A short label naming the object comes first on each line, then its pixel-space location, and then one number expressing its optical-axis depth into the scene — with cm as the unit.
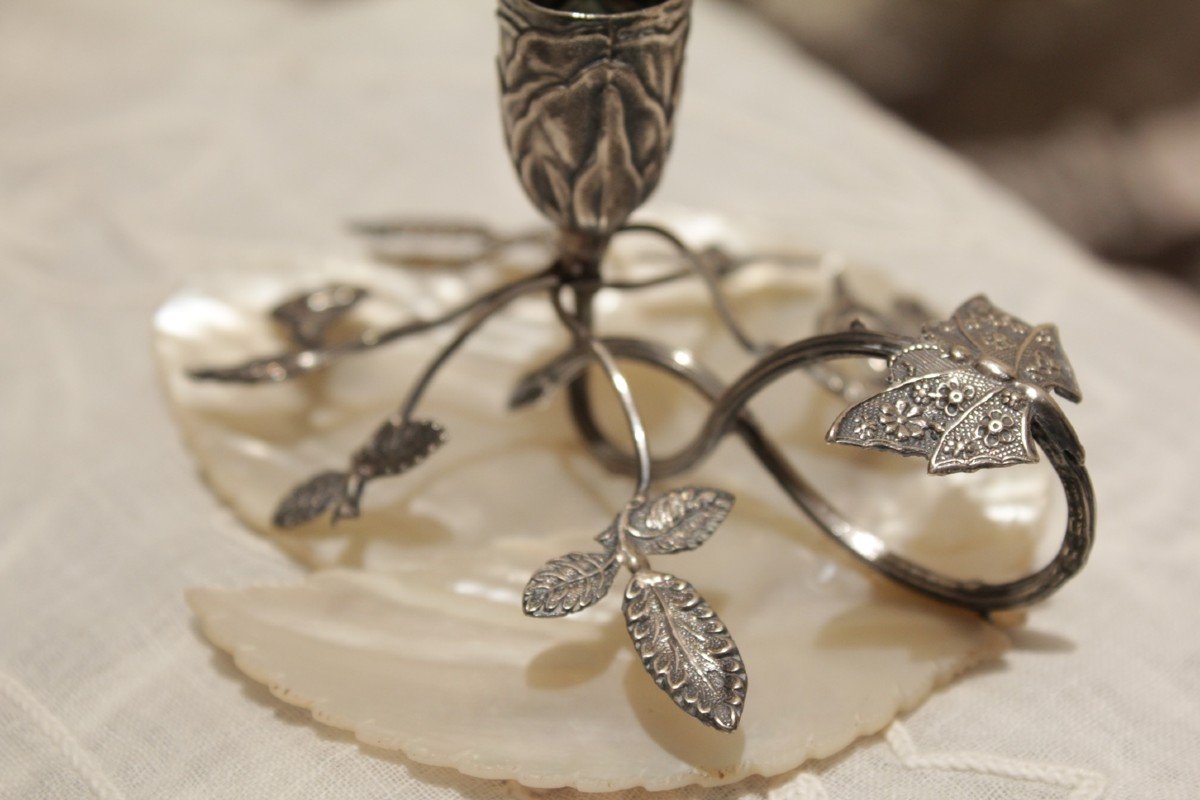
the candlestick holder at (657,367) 23
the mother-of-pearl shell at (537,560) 24
